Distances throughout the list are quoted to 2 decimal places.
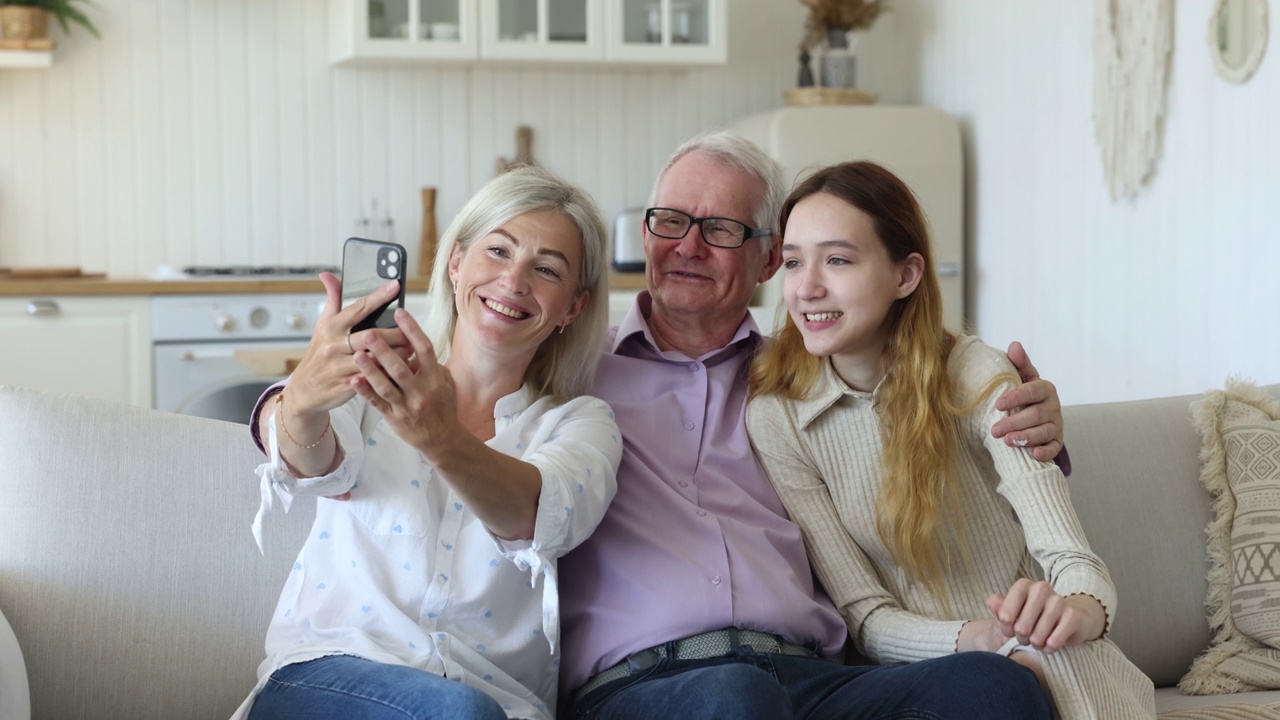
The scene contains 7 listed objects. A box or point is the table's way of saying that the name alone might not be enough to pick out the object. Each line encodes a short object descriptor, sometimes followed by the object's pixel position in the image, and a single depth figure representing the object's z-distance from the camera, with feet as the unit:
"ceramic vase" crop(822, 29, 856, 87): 14.38
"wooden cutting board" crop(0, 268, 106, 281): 12.83
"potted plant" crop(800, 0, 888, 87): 14.37
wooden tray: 14.05
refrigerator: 13.38
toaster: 14.21
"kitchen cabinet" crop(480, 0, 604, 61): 13.65
